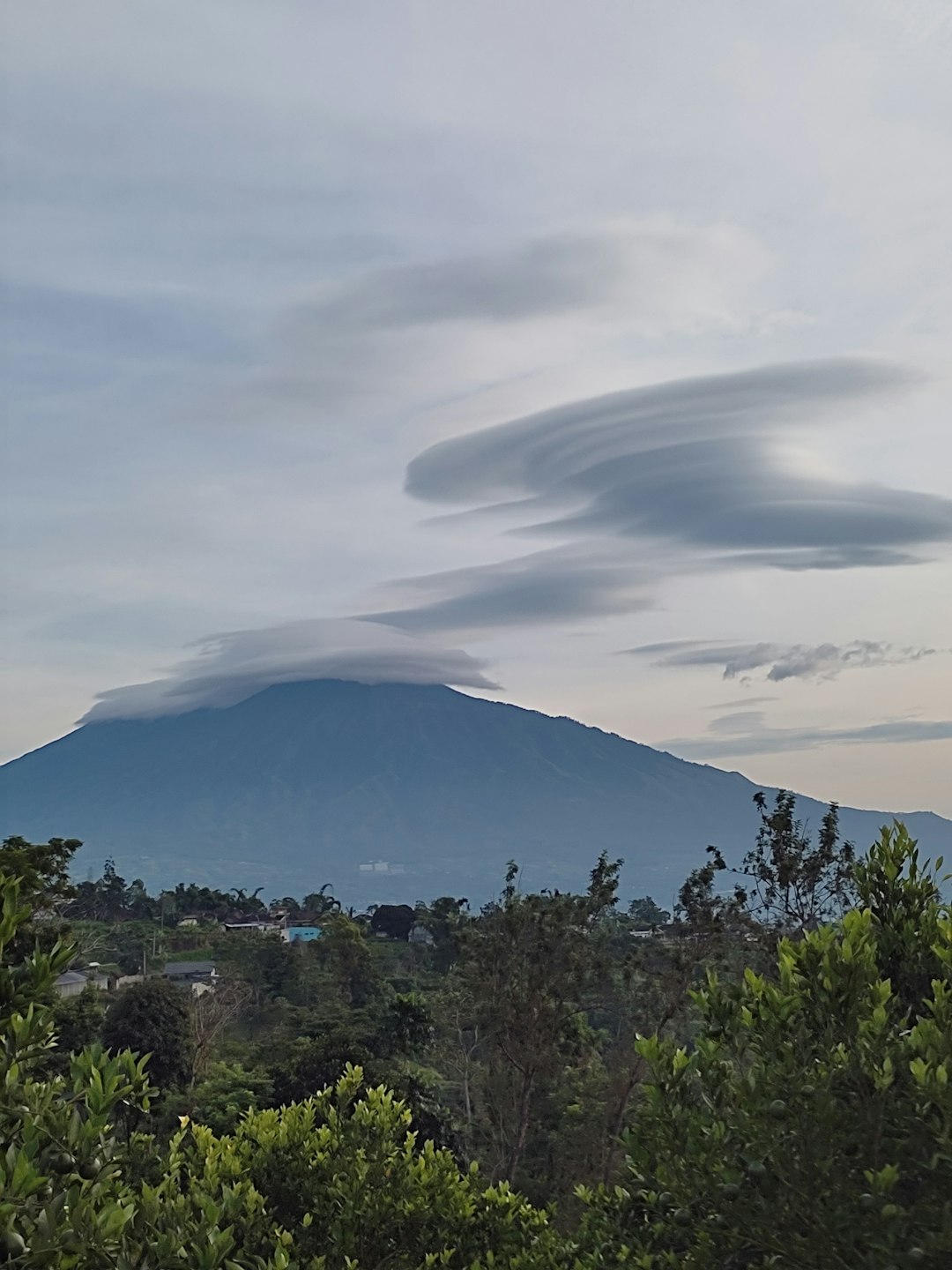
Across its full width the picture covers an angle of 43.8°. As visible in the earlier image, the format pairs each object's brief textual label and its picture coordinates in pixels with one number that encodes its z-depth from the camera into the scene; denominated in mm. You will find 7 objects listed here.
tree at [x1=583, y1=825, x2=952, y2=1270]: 4188
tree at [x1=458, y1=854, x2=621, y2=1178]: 19422
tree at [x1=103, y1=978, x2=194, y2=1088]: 27859
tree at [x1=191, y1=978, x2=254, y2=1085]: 31031
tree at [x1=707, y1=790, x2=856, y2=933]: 15781
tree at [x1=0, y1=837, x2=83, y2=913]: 19156
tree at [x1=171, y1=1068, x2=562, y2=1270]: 6773
